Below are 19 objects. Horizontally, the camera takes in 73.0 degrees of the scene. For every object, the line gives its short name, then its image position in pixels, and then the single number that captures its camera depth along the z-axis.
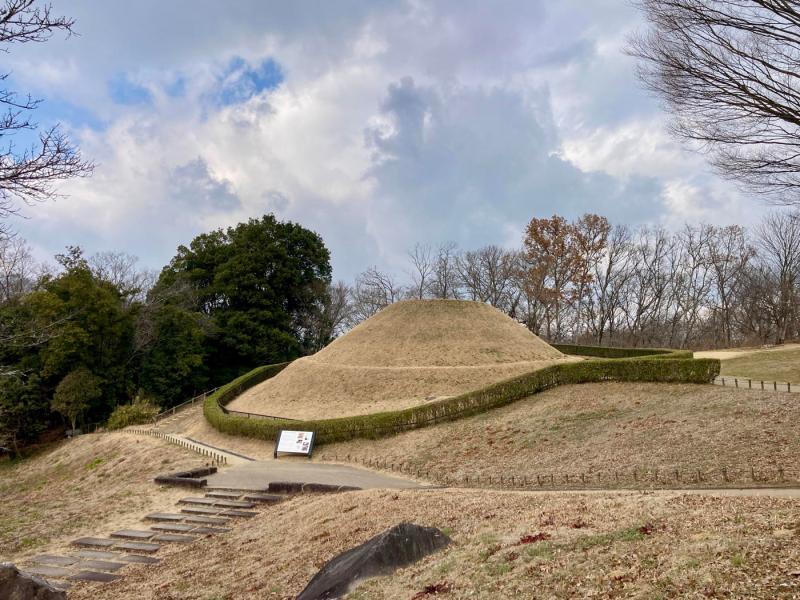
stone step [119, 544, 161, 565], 11.35
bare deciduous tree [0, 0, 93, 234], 6.23
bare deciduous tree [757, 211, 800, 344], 46.56
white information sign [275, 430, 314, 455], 21.89
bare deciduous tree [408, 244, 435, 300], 62.72
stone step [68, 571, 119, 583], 10.54
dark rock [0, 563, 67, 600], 7.27
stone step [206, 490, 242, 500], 16.05
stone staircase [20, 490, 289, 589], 11.08
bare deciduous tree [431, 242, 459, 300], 61.47
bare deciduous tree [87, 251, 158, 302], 39.03
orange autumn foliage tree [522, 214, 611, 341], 50.12
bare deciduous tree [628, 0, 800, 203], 9.15
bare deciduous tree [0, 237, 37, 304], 37.91
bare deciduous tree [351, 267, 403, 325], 63.78
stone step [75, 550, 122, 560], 11.98
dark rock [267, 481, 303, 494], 15.37
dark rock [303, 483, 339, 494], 14.75
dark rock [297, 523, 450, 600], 6.94
